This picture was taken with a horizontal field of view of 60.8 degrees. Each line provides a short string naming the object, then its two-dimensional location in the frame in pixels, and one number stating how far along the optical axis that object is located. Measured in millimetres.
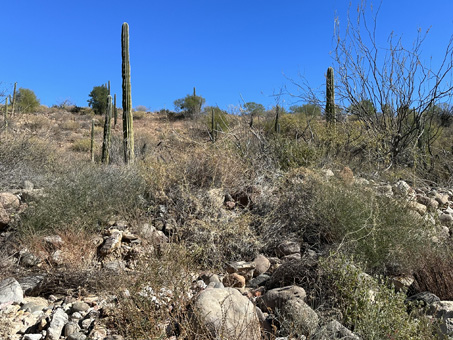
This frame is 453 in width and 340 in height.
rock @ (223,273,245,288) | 3916
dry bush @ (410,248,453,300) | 3469
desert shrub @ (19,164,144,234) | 4816
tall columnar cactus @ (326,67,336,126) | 9914
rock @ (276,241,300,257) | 4688
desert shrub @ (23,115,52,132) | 23941
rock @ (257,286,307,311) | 3164
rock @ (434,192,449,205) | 6461
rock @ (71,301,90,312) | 3265
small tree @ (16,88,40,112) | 28478
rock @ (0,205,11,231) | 4948
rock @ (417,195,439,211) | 6117
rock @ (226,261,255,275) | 4195
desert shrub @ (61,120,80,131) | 27484
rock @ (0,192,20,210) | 5289
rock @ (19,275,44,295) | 3688
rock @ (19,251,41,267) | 4145
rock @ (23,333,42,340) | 2863
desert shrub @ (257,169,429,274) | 4109
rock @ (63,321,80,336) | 2940
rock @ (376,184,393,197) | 5716
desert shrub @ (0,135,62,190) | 7544
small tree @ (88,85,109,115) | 32969
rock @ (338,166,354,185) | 5820
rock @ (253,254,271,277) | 4332
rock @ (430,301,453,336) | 2818
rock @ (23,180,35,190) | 6948
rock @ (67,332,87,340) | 2832
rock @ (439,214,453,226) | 5520
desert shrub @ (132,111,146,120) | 34156
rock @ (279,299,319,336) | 2723
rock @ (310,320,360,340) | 2635
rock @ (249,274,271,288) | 4016
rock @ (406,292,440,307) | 3289
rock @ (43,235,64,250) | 4406
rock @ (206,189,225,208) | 5094
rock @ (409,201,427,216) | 5150
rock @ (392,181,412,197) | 5575
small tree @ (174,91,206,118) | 31889
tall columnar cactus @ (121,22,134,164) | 10969
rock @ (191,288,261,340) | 2604
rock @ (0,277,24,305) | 3398
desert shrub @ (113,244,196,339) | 2664
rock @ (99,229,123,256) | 4539
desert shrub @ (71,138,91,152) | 21031
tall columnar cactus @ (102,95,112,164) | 13352
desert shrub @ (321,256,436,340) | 2627
